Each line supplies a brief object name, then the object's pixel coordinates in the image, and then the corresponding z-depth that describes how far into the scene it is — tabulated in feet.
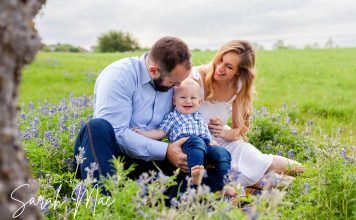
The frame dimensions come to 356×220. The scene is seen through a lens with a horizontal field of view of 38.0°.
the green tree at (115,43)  157.48
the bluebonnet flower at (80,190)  10.15
